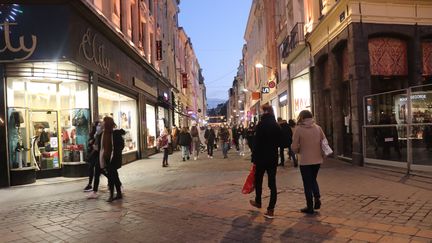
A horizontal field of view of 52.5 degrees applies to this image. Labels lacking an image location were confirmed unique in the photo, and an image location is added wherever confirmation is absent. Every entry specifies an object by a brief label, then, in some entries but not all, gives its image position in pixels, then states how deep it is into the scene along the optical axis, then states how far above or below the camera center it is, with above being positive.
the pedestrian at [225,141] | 20.80 -0.56
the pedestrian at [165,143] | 16.87 -0.46
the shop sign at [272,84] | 30.91 +3.08
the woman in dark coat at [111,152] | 9.25 -0.39
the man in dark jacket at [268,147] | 7.05 -0.32
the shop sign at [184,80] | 48.03 +5.58
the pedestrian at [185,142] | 19.48 -0.50
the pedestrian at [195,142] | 21.34 -0.57
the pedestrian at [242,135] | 24.05 -0.36
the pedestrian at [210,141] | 21.80 -0.56
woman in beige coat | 7.00 -0.41
